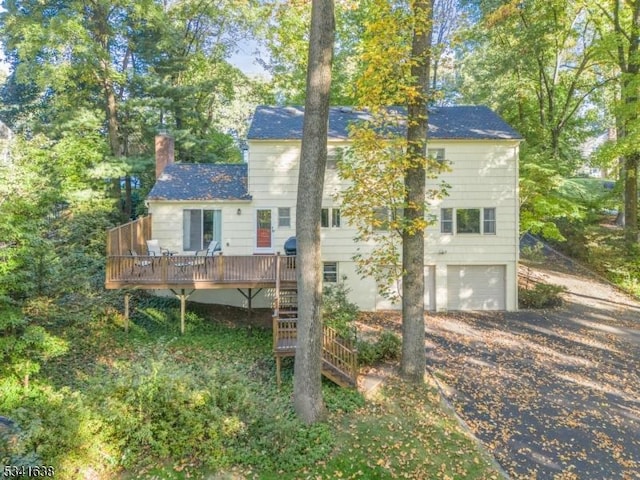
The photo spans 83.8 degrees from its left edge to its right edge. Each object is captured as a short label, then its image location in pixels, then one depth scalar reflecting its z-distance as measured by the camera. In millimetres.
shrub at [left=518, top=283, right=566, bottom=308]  14281
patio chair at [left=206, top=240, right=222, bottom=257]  12986
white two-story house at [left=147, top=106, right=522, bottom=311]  14031
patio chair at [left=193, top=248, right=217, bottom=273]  11055
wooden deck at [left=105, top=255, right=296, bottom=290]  10688
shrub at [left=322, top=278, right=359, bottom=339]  8896
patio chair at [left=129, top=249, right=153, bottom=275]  10844
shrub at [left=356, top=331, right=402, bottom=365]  8852
